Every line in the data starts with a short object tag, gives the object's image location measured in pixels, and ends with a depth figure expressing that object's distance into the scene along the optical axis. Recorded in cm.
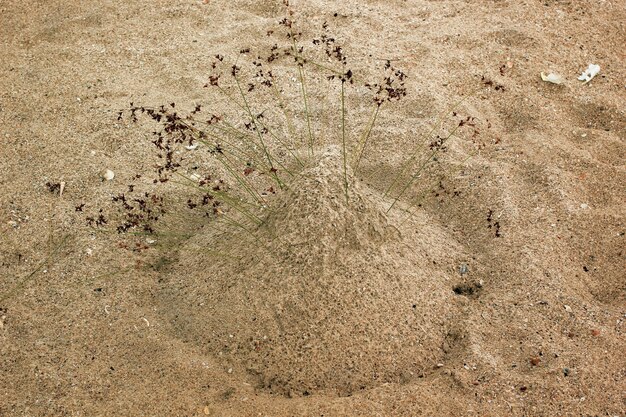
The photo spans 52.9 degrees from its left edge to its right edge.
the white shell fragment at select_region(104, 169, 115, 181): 300
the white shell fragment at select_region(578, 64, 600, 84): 357
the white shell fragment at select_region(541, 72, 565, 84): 356
